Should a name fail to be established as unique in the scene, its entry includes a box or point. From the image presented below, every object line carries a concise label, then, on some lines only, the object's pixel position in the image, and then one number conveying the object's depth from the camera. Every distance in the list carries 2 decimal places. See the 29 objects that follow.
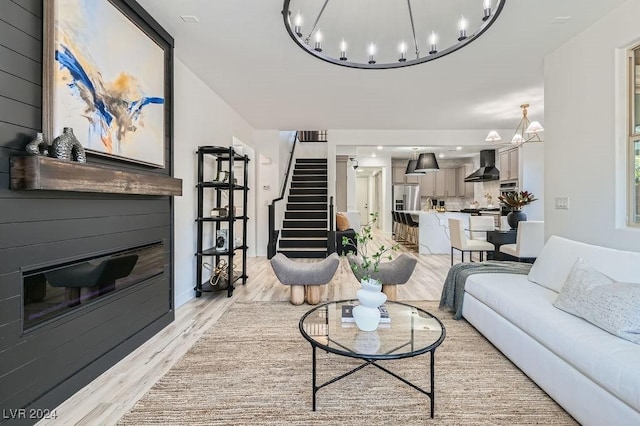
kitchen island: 7.09
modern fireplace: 1.71
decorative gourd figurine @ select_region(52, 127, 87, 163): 1.72
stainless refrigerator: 11.22
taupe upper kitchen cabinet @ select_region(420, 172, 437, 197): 11.29
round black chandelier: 2.42
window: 2.59
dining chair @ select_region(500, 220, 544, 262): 4.29
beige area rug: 1.71
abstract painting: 1.78
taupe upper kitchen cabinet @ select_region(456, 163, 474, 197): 10.84
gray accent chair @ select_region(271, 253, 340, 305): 3.57
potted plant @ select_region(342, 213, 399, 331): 1.95
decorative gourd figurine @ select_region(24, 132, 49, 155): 1.60
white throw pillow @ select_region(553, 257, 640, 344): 1.69
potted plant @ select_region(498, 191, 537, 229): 4.74
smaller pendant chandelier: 4.63
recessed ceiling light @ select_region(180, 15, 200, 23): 2.68
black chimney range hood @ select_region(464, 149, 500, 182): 8.12
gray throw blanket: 3.14
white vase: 1.95
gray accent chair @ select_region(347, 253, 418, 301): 3.63
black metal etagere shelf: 3.83
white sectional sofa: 1.47
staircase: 6.79
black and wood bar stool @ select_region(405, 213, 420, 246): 7.86
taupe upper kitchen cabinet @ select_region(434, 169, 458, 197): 11.20
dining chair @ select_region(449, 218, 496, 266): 5.13
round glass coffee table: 1.70
